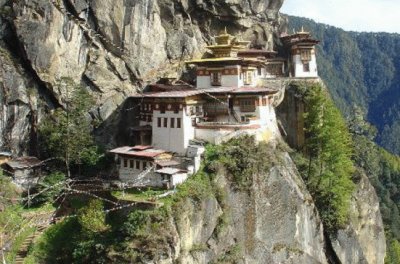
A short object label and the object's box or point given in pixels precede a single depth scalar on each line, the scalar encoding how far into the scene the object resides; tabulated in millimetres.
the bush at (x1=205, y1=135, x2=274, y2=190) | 38906
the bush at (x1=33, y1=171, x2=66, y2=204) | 40031
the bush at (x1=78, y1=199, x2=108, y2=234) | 34438
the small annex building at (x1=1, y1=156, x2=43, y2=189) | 41875
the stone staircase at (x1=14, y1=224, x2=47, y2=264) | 34406
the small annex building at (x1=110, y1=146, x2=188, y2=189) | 37594
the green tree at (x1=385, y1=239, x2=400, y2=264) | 70581
